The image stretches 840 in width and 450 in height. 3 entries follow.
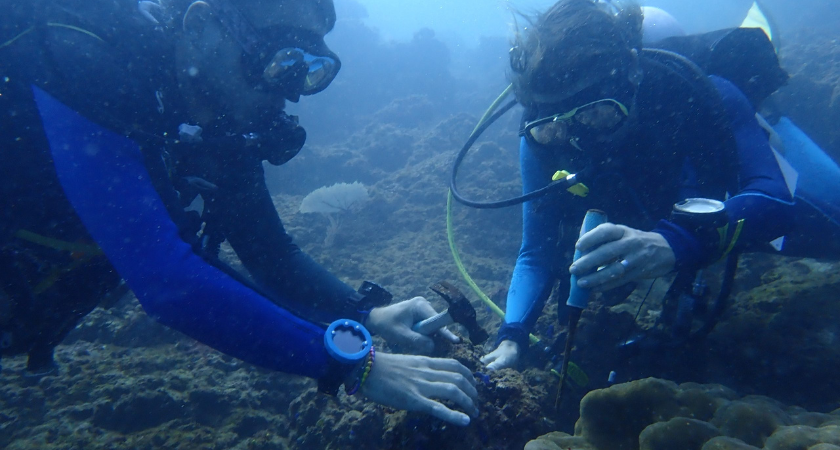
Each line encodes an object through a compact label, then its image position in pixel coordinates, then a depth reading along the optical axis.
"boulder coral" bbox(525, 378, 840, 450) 0.53
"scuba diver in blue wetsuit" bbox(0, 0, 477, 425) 0.56
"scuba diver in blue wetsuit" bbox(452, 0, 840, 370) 0.76
